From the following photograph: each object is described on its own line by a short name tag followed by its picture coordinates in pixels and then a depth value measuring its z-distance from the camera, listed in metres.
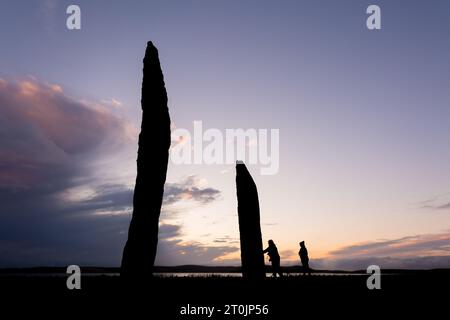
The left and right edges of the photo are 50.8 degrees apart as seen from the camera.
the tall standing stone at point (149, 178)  15.09
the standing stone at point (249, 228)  18.94
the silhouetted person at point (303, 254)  31.31
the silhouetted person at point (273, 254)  26.52
